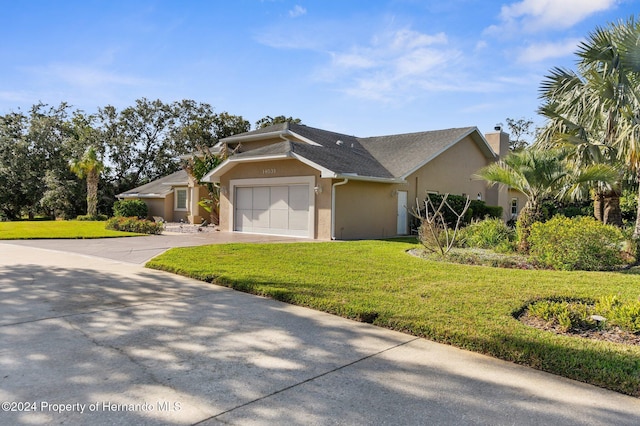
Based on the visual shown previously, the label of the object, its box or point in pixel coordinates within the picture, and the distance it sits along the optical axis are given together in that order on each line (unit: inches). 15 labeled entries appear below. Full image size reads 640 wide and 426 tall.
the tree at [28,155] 1272.1
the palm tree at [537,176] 427.8
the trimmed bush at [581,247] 375.9
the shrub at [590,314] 196.8
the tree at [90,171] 1172.5
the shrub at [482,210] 804.6
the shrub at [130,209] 1040.7
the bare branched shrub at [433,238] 446.9
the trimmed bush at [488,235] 509.0
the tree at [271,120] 1672.9
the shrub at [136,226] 735.7
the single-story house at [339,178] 656.4
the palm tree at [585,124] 471.2
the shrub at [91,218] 1155.1
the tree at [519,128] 1844.2
